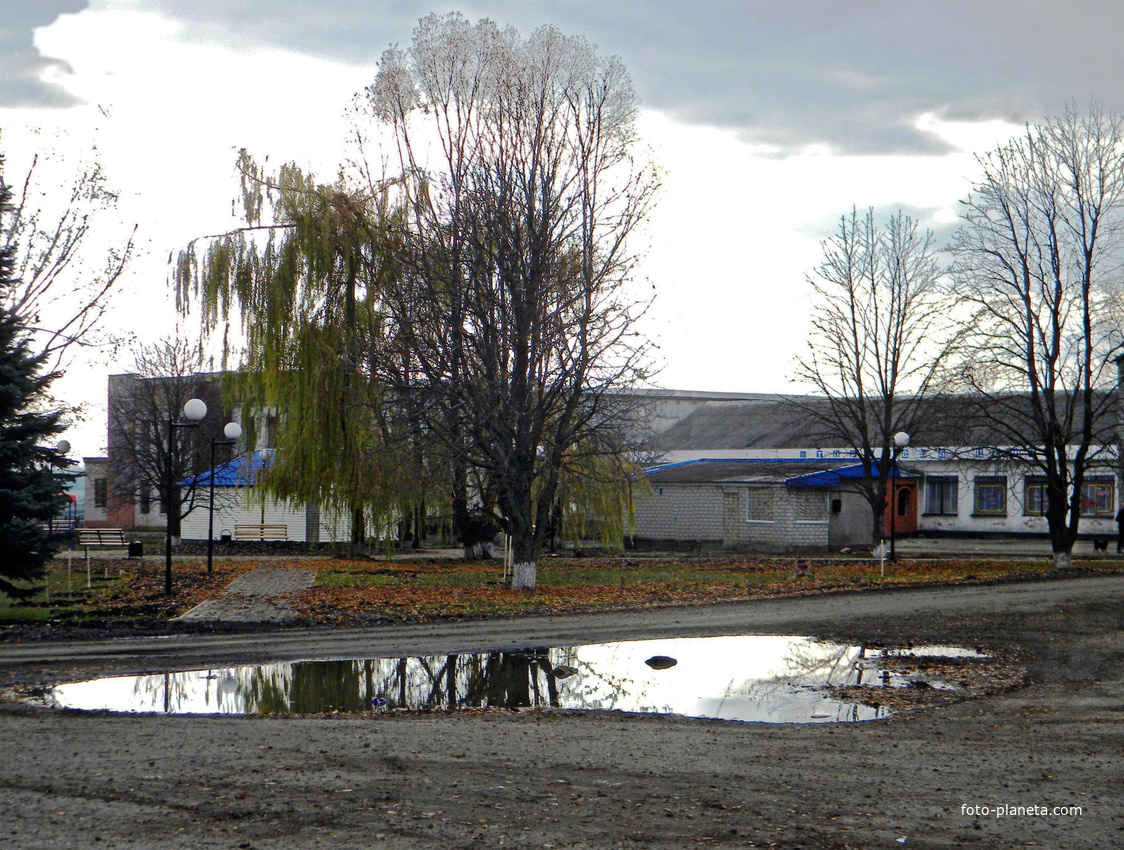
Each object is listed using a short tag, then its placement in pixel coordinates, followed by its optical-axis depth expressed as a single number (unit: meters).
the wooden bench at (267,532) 38.00
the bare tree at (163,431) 41.41
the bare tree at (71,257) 27.55
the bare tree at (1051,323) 27.12
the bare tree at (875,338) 30.55
